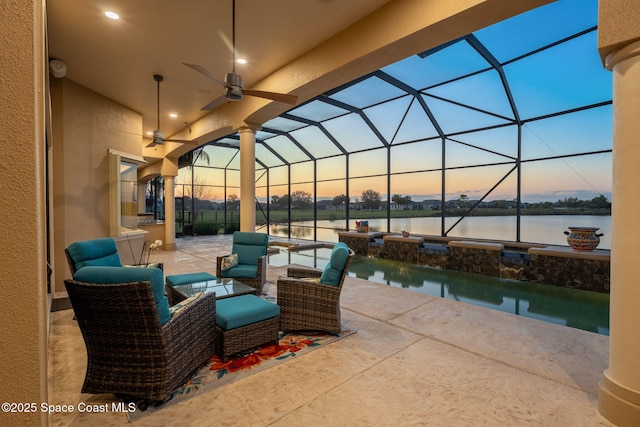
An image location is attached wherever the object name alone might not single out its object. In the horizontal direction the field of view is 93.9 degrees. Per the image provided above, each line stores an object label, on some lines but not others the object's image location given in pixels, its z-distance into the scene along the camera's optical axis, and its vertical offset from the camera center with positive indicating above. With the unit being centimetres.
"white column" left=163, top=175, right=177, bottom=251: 992 -16
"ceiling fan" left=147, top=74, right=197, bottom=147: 583 +140
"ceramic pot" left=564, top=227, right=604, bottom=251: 549 -54
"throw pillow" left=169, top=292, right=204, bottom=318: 229 -78
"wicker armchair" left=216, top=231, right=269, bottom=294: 458 -82
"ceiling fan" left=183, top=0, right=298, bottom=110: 337 +136
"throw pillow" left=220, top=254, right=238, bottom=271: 461 -82
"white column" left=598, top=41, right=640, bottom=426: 194 -28
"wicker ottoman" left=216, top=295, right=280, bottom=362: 269 -108
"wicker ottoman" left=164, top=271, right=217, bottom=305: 356 -93
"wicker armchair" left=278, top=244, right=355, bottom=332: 319 -102
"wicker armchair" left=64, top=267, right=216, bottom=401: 194 -91
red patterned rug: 221 -138
